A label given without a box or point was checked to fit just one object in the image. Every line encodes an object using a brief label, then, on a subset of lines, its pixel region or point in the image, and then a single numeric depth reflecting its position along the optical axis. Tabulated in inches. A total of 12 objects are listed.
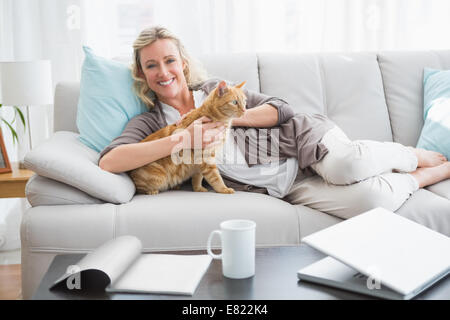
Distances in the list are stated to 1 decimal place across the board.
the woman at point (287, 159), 63.9
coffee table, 36.4
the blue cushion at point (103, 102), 75.1
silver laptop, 36.1
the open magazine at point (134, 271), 37.3
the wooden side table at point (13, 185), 81.2
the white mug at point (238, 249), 38.4
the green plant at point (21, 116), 92.1
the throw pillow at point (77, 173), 61.5
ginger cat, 66.8
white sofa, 59.3
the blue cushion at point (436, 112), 79.1
